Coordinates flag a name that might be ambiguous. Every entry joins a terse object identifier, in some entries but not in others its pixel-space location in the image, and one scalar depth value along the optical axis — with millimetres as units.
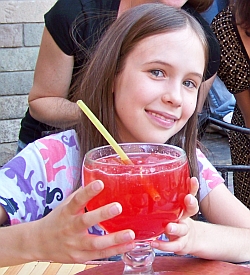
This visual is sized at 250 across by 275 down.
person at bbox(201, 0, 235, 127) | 1881
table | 802
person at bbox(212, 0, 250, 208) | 1555
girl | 966
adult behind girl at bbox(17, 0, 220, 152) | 1381
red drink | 703
